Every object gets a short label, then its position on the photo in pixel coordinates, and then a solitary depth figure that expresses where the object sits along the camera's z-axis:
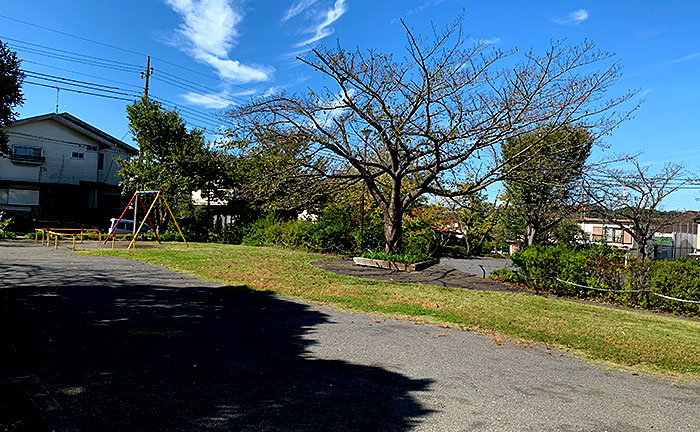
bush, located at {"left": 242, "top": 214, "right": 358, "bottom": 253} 19.62
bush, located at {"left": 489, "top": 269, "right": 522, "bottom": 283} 12.13
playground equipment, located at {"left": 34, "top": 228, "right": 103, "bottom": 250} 17.98
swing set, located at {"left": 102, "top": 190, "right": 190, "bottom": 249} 17.67
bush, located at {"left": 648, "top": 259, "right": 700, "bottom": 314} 9.04
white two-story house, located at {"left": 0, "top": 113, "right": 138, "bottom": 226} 27.12
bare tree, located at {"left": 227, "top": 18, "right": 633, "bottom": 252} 12.38
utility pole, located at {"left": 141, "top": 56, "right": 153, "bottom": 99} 26.34
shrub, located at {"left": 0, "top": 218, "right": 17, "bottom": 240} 21.05
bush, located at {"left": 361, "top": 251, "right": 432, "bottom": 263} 14.23
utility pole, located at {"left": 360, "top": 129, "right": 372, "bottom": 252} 14.80
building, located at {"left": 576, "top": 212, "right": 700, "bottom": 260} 26.49
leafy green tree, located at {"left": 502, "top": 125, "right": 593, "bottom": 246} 13.09
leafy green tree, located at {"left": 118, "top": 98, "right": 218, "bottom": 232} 23.00
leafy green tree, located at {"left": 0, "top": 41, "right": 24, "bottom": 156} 6.47
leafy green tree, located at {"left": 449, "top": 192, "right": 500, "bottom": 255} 24.69
